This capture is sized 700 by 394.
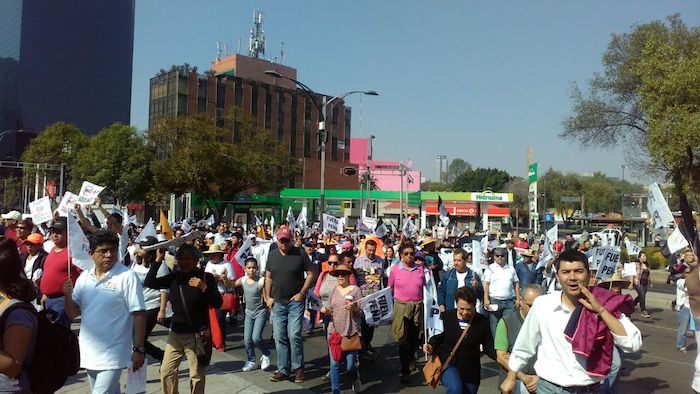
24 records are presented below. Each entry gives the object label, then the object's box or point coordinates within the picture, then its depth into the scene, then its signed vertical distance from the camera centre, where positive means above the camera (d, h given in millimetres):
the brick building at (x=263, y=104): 72125 +14200
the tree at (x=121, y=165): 47969 +3441
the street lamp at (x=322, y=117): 19641 +3195
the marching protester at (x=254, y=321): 7625 -1496
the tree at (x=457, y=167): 136125 +11135
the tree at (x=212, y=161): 41625 +3554
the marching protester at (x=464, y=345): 5004 -1155
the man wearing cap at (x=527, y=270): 10773 -1049
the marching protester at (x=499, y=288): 8594 -1096
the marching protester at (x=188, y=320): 5434 -1066
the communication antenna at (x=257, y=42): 101812 +29815
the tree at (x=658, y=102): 19047 +4477
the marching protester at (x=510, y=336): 4508 -978
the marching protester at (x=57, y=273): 5844 -712
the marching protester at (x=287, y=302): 7207 -1163
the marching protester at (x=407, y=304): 7422 -1201
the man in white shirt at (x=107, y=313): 4137 -795
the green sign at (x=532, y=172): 24438 +1861
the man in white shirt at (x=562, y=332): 3002 -639
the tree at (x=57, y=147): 59062 +6014
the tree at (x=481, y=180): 110875 +6863
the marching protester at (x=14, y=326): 2923 -639
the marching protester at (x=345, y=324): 6461 -1289
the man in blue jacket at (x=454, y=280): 8172 -944
